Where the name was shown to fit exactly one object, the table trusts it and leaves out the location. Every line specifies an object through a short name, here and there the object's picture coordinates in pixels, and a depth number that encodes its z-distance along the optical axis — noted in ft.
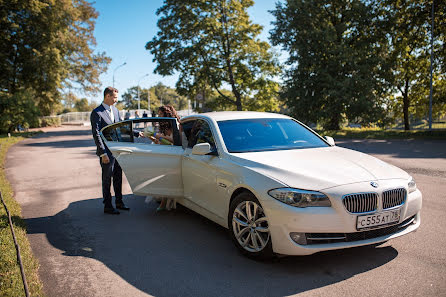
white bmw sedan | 11.69
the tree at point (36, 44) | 99.25
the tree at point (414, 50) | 81.00
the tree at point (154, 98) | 402.64
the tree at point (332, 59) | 81.66
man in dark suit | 19.67
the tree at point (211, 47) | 99.09
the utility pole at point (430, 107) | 70.65
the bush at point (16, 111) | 92.22
